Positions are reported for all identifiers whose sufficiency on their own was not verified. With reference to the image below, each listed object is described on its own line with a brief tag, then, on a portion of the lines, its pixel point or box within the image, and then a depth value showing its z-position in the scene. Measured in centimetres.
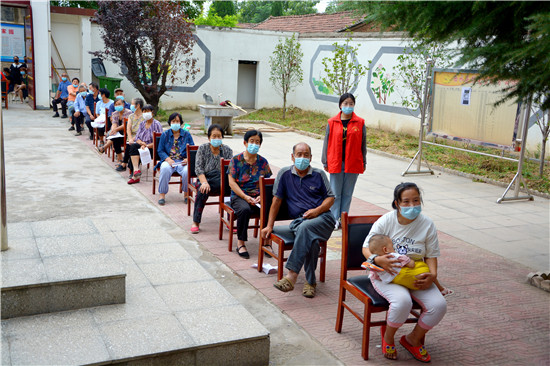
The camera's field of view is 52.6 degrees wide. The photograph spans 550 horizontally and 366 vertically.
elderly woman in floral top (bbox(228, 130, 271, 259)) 637
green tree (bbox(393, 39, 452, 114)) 1464
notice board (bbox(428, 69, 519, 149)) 1027
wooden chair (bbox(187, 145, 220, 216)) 780
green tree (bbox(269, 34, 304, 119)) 2133
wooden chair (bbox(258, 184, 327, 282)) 549
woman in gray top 720
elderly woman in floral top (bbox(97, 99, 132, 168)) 1120
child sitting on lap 411
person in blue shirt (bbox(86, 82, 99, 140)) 1395
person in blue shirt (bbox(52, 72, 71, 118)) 1755
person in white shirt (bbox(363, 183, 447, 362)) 407
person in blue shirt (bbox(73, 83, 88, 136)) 1455
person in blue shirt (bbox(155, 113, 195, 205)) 850
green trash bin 1978
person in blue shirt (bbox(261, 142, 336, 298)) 527
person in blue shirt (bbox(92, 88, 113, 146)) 1273
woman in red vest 727
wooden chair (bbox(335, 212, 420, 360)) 417
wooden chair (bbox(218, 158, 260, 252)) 673
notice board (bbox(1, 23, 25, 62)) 2033
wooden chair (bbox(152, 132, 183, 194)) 908
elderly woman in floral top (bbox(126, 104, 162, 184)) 986
